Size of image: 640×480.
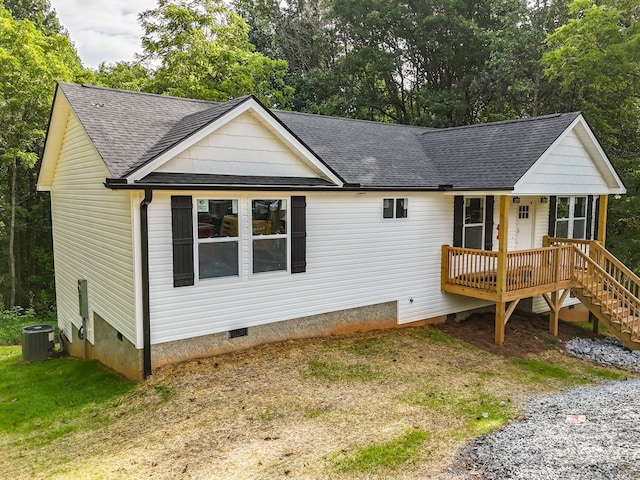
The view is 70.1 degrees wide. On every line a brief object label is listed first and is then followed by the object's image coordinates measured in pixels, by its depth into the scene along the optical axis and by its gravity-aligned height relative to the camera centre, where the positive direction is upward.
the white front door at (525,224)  13.27 -0.76
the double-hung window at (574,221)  14.12 -0.69
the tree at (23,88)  16.95 +4.09
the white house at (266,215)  7.96 -0.38
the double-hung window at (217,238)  8.25 -0.74
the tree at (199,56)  21.50 +6.85
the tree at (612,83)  15.23 +4.33
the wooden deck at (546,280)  11.00 -2.08
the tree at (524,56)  19.72 +6.34
